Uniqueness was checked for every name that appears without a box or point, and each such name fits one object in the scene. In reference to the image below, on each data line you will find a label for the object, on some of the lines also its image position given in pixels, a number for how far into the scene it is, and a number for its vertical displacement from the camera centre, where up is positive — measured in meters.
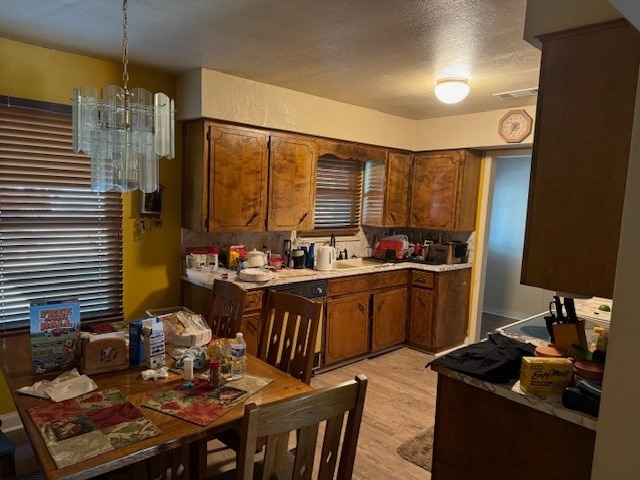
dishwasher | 3.39 -0.72
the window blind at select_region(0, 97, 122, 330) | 2.68 -0.19
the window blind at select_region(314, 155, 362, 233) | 4.40 +0.11
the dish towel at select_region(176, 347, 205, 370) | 1.89 -0.71
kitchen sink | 4.23 -0.60
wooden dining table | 1.25 -0.76
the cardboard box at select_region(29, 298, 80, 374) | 1.79 -0.61
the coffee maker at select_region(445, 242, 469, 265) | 4.47 -0.44
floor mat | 2.56 -1.50
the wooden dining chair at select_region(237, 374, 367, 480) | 1.10 -0.62
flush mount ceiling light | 3.02 +0.86
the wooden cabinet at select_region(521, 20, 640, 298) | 1.41 +0.21
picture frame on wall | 3.20 -0.06
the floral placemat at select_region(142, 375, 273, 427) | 1.51 -0.76
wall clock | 3.85 +0.79
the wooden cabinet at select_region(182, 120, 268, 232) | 3.20 +0.17
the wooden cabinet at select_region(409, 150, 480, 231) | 4.40 +0.21
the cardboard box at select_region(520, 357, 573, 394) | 1.60 -0.60
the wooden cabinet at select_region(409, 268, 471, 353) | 4.29 -1.01
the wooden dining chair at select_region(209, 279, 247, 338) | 2.43 -0.64
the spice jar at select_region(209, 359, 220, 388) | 1.73 -0.71
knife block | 1.89 -0.53
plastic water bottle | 1.86 -0.70
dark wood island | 1.51 -0.86
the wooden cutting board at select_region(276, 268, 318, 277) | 3.53 -0.59
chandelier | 1.82 +0.27
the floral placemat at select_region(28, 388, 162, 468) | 1.28 -0.76
